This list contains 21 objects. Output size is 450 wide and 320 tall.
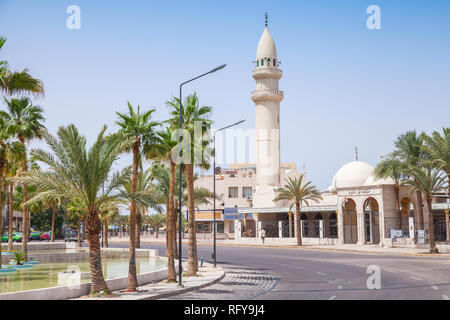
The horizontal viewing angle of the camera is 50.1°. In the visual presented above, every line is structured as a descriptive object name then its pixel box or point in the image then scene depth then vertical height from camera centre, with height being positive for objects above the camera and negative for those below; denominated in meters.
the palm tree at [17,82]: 20.48 +5.70
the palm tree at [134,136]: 19.11 +3.26
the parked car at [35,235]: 73.69 -2.97
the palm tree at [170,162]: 21.66 +2.62
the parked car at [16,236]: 63.03 -2.69
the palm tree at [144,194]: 18.27 +0.75
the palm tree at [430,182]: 38.94 +2.24
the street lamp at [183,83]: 20.08 +5.86
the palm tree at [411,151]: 43.76 +5.36
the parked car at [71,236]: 68.75 -3.19
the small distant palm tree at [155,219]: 88.81 -0.96
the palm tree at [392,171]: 44.51 +3.70
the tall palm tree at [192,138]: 24.62 +3.88
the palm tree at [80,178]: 17.41 +1.36
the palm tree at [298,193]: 53.66 +2.09
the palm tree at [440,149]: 37.84 +4.84
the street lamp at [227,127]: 28.48 +5.13
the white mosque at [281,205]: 49.56 +0.96
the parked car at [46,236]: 72.44 -3.08
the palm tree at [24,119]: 30.34 +6.15
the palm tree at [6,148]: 26.41 +3.83
